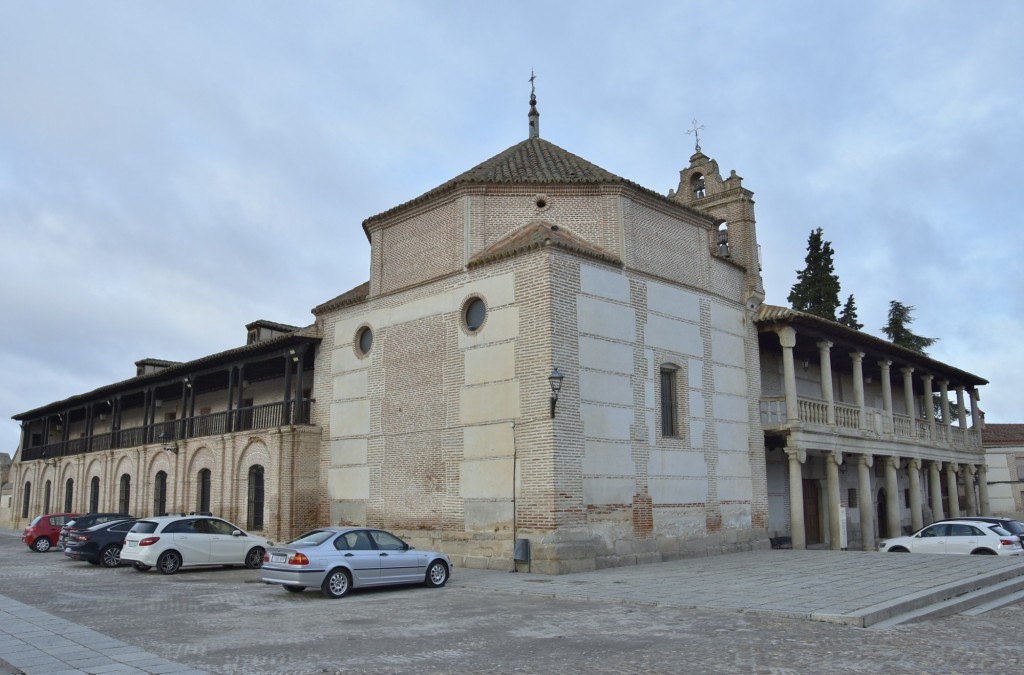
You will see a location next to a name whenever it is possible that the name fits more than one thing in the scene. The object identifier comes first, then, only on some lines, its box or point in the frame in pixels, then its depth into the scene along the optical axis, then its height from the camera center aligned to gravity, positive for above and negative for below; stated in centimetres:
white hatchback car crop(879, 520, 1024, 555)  1980 -158
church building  1788 +214
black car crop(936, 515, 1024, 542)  2069 -122
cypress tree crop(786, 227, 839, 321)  4162 +1000
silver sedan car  1346 -140
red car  2566 -164
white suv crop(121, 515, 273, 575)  1800 -145
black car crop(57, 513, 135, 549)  2237 -115
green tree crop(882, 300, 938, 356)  4850 +876
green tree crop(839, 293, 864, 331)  4303 +852
